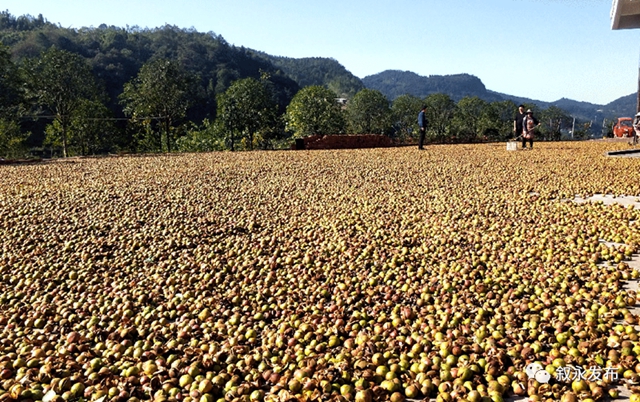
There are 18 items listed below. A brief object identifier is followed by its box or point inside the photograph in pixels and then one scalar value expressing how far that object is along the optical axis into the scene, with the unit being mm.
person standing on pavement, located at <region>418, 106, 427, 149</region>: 16816
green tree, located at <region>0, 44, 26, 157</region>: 21781
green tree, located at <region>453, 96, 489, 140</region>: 38531
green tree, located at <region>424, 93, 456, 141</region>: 39288
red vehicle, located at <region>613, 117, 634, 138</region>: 20812
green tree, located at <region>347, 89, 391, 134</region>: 35219
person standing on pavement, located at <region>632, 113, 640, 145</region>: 15012
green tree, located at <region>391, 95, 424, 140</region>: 37281
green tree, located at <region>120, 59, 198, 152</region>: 31156
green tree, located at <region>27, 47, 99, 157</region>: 26484
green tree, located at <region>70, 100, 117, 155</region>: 35312
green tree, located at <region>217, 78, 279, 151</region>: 28547
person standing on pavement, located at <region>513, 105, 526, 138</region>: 17188
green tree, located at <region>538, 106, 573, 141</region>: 58112
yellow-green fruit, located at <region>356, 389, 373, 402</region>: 2619
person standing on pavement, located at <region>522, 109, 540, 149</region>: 16266
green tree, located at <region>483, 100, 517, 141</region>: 37469
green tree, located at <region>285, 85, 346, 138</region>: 27578
